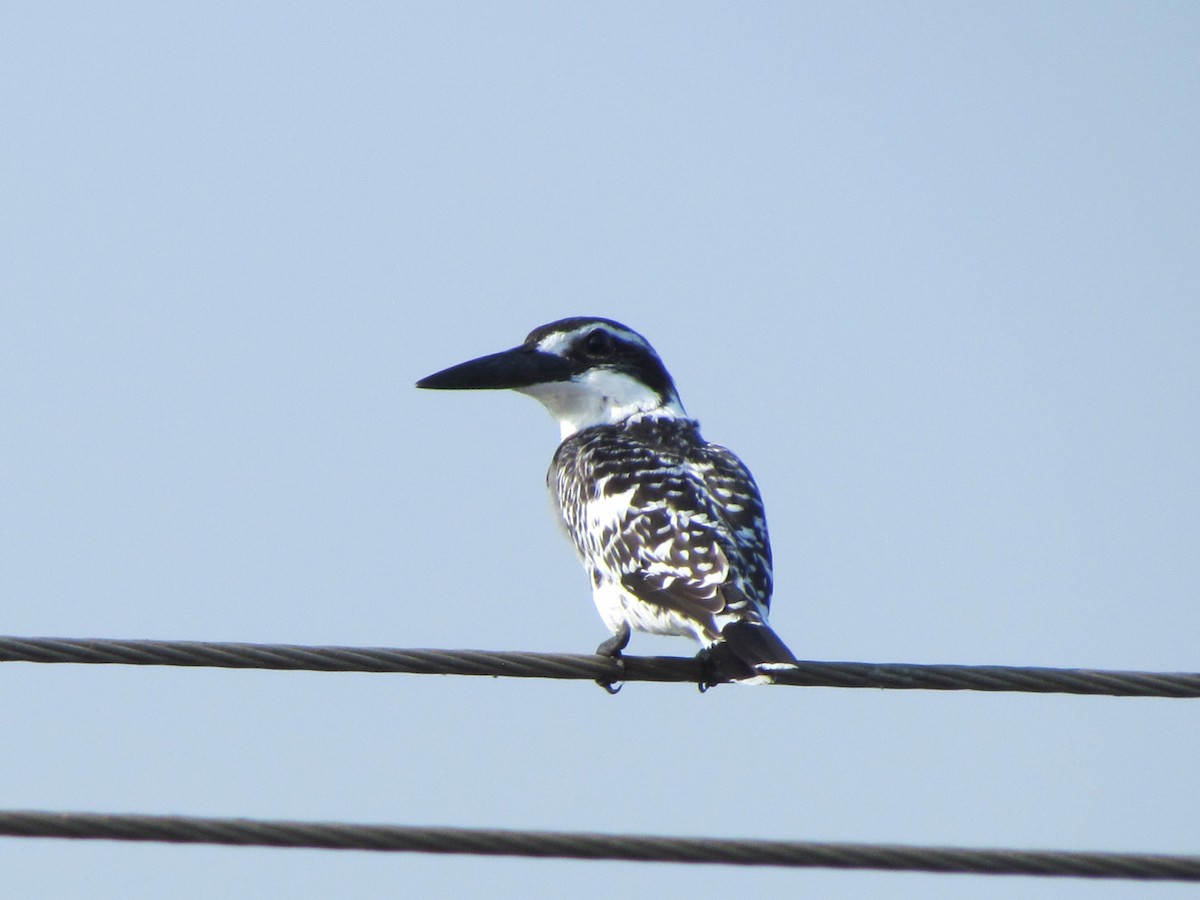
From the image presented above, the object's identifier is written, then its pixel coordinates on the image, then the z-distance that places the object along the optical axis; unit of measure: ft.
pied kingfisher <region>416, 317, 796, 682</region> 34.37
